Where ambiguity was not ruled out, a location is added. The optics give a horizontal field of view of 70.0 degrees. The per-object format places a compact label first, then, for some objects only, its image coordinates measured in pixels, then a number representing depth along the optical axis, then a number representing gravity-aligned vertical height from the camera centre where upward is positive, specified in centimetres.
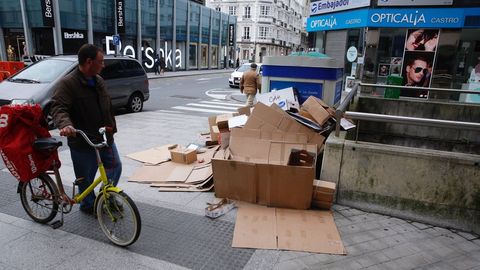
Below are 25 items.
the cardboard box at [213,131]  682 -144
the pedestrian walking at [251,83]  1093 -78
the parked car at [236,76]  2167 -113
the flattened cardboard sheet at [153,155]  603 -181
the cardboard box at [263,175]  414 -140
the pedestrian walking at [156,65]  3058 -93
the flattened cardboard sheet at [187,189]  484 -185
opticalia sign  1289 +190
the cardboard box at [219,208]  412 -183
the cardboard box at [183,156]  572 -165
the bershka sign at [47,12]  2302 +244
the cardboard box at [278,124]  492 -90
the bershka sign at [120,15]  2786 +298
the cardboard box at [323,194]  421 -159
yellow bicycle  329 -154
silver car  771 -81
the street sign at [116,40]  2450 +87
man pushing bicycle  332 -61
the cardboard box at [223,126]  585 -115
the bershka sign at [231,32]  4912 +354
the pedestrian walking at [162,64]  3065 -84
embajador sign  1497 +270
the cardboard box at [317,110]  524 -74
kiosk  643 -27
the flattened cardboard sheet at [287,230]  351 -183
